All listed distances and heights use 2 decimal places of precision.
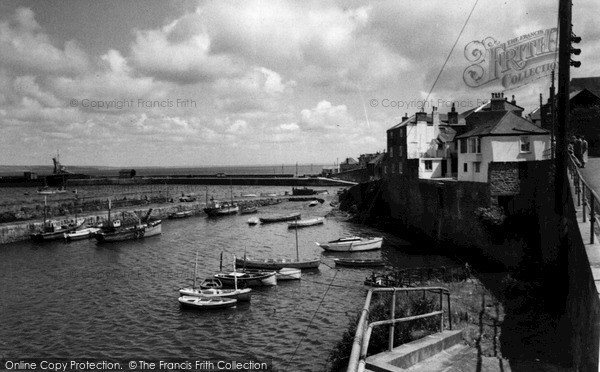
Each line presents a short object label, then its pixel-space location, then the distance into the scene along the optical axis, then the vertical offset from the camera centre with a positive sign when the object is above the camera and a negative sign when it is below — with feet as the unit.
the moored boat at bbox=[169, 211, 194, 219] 287.07 -25.60
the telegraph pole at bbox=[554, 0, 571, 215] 55.88 +9.83
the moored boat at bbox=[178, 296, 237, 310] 102.53 -28.89
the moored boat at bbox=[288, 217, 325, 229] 230.29 -25.62
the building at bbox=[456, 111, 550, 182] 131.23 +7.49
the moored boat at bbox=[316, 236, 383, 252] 160.76 -25.86
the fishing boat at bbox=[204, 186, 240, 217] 292.61 -23.00
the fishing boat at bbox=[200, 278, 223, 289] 115.65 -28.09
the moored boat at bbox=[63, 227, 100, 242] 204.95 -26.40
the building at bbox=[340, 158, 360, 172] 502.09 +6.76
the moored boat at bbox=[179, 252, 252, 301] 106.22 -27.94
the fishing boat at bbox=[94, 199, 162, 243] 197.64 -25.32
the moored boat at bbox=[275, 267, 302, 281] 125.80 -27.89
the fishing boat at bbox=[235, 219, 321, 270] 136.67 -27.30
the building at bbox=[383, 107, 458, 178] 183.21 +10.23
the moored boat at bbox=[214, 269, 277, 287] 118.73 -27.49
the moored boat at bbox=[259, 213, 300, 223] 256.73 -25.94
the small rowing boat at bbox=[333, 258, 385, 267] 136.46 -27.39
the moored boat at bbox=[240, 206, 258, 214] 306.06 -24.97
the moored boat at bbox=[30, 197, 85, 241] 203.10 -24.76
